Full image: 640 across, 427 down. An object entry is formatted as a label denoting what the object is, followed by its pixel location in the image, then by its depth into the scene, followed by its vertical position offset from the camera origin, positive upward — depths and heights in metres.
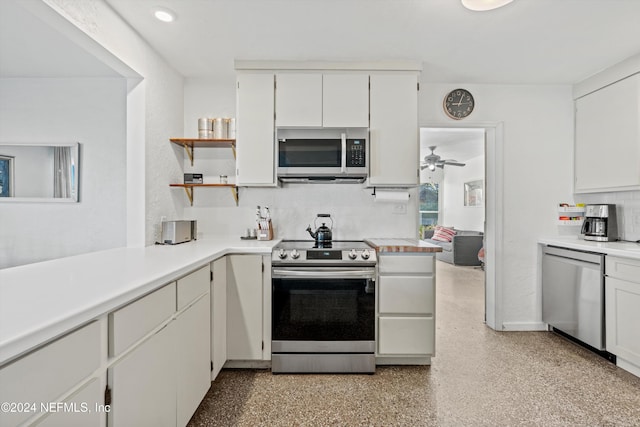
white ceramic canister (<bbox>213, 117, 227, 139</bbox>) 2.84 +0.76
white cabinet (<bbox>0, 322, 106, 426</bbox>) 0.71 -0.41
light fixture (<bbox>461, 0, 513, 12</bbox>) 1.86 +1.24
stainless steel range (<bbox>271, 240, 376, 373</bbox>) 2.32 -0.74
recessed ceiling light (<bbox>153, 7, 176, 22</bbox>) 2.00 +1.28
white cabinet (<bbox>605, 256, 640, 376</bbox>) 2.23 -0.71
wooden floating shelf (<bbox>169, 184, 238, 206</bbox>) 2.89 +0.21
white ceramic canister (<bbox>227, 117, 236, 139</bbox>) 2.85 +0.76
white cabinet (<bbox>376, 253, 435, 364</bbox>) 2.41 -0.68
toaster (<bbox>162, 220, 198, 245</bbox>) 2.50 -0.16
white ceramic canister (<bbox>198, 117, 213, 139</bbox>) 2.83 +0.76
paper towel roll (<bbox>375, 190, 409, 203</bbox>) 2.91 +0.16
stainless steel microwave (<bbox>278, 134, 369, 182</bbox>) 2.67 +0.47
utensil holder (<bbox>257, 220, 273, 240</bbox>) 2.88 -0.19
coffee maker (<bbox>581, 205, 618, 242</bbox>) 2.78 -0.08
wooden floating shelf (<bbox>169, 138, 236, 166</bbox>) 2.77 +0.63
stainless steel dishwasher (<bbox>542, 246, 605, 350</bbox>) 2.50 -0.69
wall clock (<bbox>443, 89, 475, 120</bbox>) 3.12 +1.09
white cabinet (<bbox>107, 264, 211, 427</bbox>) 1.11 -0.63
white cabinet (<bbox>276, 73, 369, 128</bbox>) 2.70 +0.96
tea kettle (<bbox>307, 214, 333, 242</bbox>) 2.80 -0.19
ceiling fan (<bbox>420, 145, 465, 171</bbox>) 6.15 +1.03
